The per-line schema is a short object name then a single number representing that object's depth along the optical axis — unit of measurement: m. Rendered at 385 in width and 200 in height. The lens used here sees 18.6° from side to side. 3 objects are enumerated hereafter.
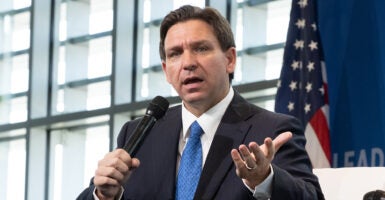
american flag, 7.54
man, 3.48
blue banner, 7.68
